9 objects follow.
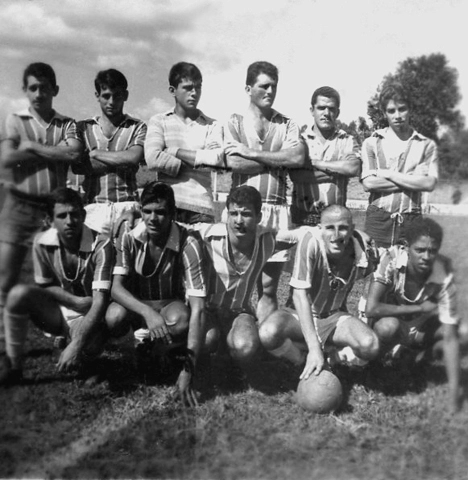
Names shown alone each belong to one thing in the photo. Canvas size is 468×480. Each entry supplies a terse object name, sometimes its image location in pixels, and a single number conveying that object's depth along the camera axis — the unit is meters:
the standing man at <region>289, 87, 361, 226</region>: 3.63
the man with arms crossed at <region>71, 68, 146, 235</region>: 3.59
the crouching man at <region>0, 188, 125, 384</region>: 3.41
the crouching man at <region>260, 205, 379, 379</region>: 3.36
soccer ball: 3.23
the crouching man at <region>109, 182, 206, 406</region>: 3.36
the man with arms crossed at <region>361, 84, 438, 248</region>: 3.69
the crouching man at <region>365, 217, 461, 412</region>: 3.47
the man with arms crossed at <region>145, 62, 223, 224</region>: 3.55
